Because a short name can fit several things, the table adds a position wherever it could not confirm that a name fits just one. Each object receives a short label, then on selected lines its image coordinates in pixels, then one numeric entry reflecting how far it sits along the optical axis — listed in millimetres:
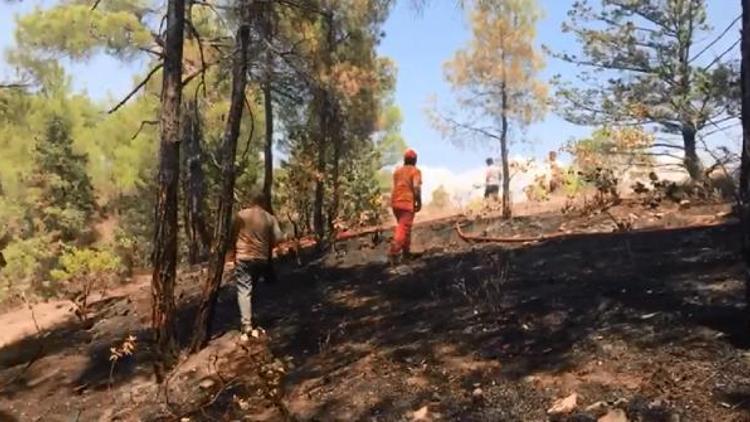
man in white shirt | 19219
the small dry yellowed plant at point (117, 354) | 6344
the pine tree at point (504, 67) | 20922
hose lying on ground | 10367
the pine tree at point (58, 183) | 32844
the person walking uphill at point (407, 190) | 9773
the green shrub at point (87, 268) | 15398
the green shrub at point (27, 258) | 26344
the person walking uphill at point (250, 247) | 7762
